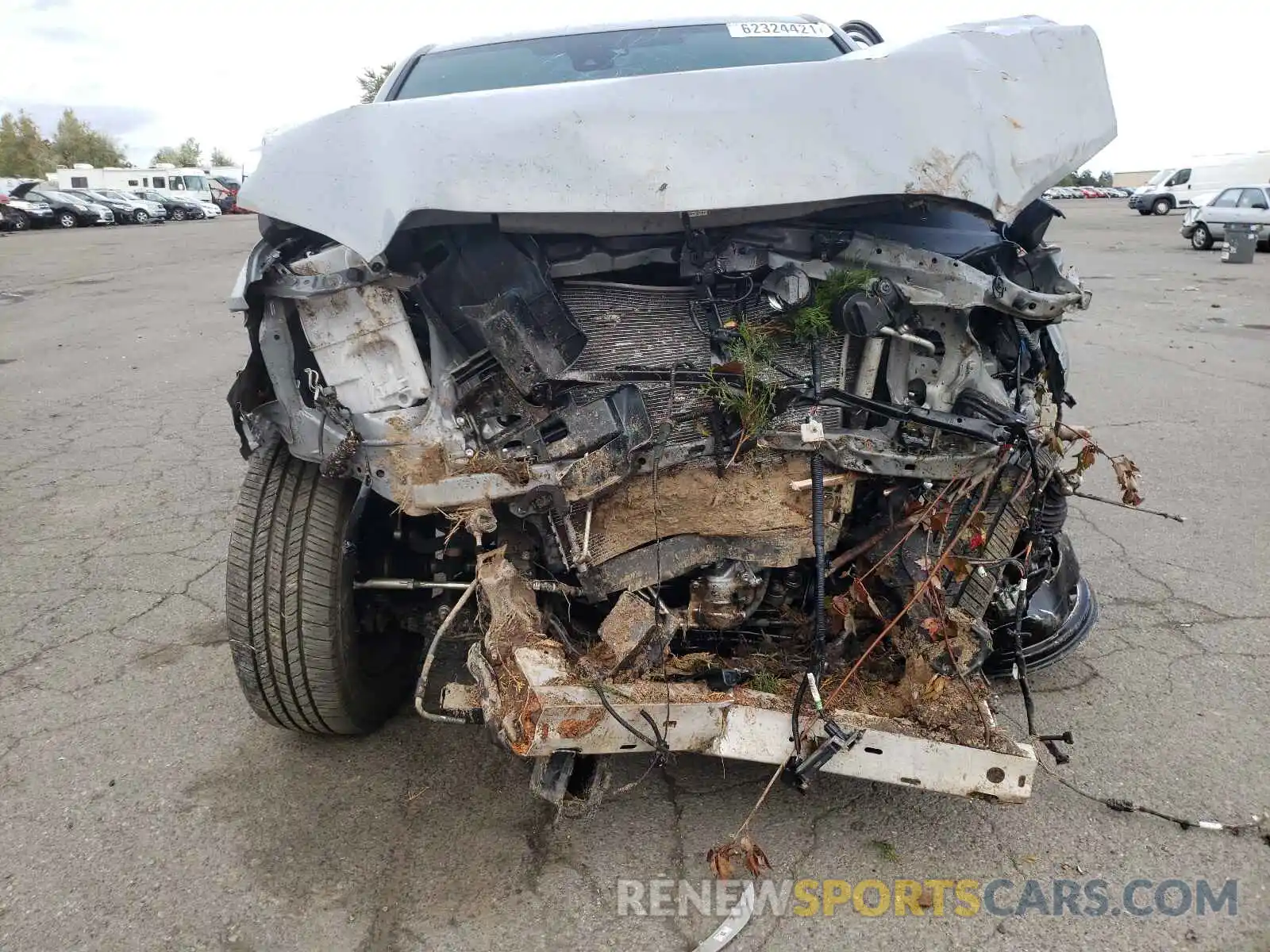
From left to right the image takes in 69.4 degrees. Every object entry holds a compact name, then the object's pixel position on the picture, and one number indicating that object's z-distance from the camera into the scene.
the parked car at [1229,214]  18.23
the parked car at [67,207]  29.28
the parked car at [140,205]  33.47
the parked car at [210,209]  38.06
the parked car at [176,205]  36.09
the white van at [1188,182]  30.33
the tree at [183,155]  89.25
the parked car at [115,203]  31.80
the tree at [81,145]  70.94
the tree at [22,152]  63.19
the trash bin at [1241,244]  16.27
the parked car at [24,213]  27.72
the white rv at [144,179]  43.06
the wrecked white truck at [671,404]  2.10
